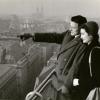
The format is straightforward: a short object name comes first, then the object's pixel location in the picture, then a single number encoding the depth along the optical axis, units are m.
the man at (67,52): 5.78
